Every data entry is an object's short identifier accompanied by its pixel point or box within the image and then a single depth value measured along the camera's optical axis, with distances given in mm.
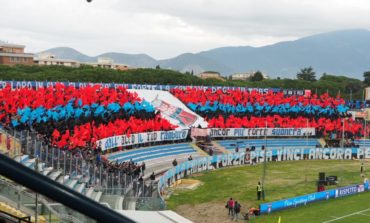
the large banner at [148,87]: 51406
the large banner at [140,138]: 40953
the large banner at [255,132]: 59781
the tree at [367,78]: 154675
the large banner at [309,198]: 30830
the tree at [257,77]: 155625
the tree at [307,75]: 183625
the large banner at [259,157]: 41750
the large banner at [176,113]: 59000
